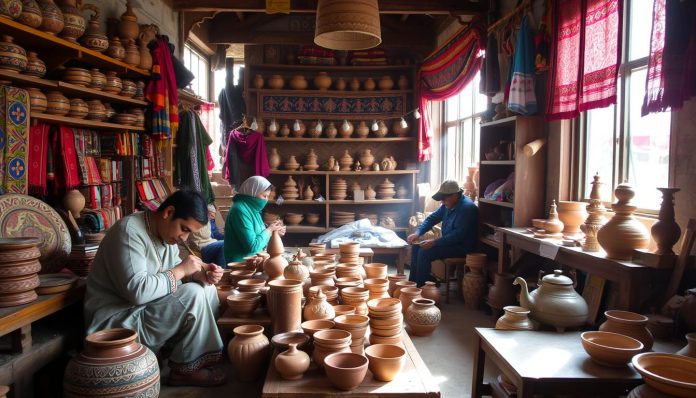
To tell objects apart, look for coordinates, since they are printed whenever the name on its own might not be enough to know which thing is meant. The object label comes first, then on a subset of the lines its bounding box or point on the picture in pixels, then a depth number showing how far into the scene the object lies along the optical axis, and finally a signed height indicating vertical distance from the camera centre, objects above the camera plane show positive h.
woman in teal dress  4.20 -0.40
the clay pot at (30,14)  3.20 +1.04
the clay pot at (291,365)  2.13 -0.80
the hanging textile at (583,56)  3.31 +0.85
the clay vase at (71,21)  3.66 +1.13
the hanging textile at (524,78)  4.21 +0.82
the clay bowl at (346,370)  2.00 -0.78
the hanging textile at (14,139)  3.09 +0.23
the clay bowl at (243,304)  2.94 -0.75
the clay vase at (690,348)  1.92 -0.66
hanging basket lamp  3.21 +1.03
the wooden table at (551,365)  1.97 -0.79
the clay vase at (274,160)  7.44 +0.23
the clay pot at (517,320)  2.85 -0.82
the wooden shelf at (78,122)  3.53 +0.42
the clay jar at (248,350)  2.69 -0.93
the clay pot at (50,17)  3.38 +1.07
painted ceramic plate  2.94 -0.31
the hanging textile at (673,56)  2.46 +0.61
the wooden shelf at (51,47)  3.14 +0.92
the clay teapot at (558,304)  2.75 -0.71
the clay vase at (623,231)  2.79 -0.31
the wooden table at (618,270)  2.61 -0.52
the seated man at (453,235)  5.03 -0.59
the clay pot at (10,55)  3.06 +0.74
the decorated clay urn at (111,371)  2.12 -0.84
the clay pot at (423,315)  3.52 -0.99
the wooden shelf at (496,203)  4.48 -0.25
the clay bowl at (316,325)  2.42 -0.73
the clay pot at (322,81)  7.46 +1.40
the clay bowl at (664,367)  1.69 -0.68
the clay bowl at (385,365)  2.08 -0.79
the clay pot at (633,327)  2.24 -0.68
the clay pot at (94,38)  3.96 +1.09
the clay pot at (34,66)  3.34 +0.73
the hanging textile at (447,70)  5.48 +1.31
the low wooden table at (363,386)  2.01 -0.86
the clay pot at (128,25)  4.61 +1.38
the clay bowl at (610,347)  2.02 -0.71
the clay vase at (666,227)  2.60 -0.26
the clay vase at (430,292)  4.16 -0.96
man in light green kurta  2.63 -0.62
